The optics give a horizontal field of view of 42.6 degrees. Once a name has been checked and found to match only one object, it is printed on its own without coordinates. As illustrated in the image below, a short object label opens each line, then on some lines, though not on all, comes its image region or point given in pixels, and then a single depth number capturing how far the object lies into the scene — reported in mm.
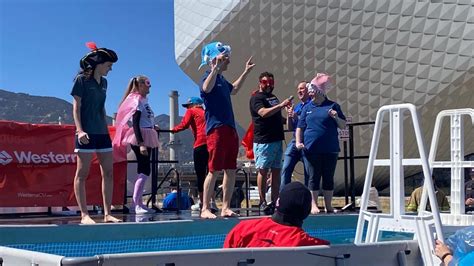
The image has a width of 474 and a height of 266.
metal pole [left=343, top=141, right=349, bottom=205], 7143
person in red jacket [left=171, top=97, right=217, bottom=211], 6117
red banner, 6316
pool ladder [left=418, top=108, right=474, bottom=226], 4328
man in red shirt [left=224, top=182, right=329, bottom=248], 2475
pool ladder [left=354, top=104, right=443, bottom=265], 3223
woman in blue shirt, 5727
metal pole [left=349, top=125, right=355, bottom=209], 6803
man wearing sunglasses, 6043
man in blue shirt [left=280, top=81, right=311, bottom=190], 6274
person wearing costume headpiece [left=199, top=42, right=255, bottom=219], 4832
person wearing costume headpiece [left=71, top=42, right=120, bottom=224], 4555
